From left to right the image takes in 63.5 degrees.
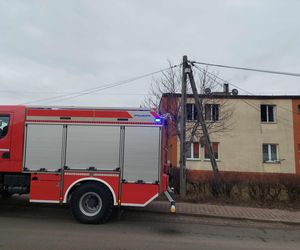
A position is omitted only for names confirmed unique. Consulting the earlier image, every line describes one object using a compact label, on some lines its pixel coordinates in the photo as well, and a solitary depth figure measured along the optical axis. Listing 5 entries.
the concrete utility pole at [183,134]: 9.00
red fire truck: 6.14
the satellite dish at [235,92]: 19.92
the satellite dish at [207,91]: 14.61
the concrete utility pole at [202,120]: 9.69
